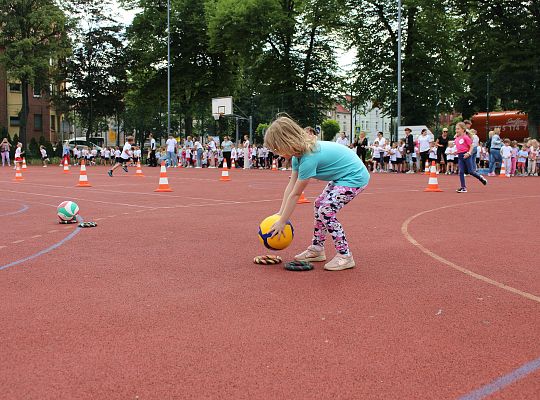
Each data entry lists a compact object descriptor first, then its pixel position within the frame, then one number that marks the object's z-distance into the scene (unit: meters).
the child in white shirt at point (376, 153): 29.34
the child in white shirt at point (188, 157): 39.13
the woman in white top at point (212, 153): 38.59
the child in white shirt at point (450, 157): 25.84
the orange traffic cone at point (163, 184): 17.56
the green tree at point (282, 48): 42.81
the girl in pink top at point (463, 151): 15.98
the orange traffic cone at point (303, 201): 13.84
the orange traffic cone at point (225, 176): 22.75
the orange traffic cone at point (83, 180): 19.74
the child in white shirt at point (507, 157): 25.53
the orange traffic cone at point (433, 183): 17.11
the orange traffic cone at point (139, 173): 25.78
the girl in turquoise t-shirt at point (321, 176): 5.73
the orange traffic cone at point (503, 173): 24.67
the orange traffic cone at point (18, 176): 23.97
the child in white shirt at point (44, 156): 42.62
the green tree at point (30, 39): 47.38
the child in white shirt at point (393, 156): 28.89
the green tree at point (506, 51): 32.38
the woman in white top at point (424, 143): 26.55
